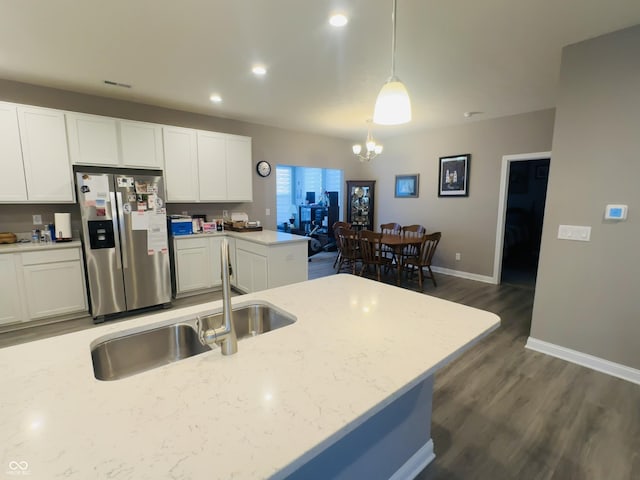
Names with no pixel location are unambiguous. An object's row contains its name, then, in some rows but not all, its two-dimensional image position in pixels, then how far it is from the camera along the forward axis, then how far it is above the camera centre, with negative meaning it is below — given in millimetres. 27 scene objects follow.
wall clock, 5223 +590
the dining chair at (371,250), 4594 -740
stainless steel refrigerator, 3271 -452
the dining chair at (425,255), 4445 -784
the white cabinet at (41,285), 3094 -903
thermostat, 2293 -64
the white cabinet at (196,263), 4125 -875
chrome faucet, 1022 -441
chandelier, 4711 +849
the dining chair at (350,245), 4938 -705
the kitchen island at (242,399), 665 -555
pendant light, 1524 +509
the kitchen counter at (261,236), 3701 -467
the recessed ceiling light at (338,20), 2063 +1275
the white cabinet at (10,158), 3076 +442
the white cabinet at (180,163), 4047 +523
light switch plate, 2480 -244
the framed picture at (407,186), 5844 +333
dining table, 4559 -611
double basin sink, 1211 -624
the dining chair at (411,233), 4899 -576
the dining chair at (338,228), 5324 -477
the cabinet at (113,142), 3428 +716
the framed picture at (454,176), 5113 +465
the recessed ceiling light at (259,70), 2885 +1286
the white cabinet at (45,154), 3189 +502
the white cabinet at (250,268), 3803 -890
